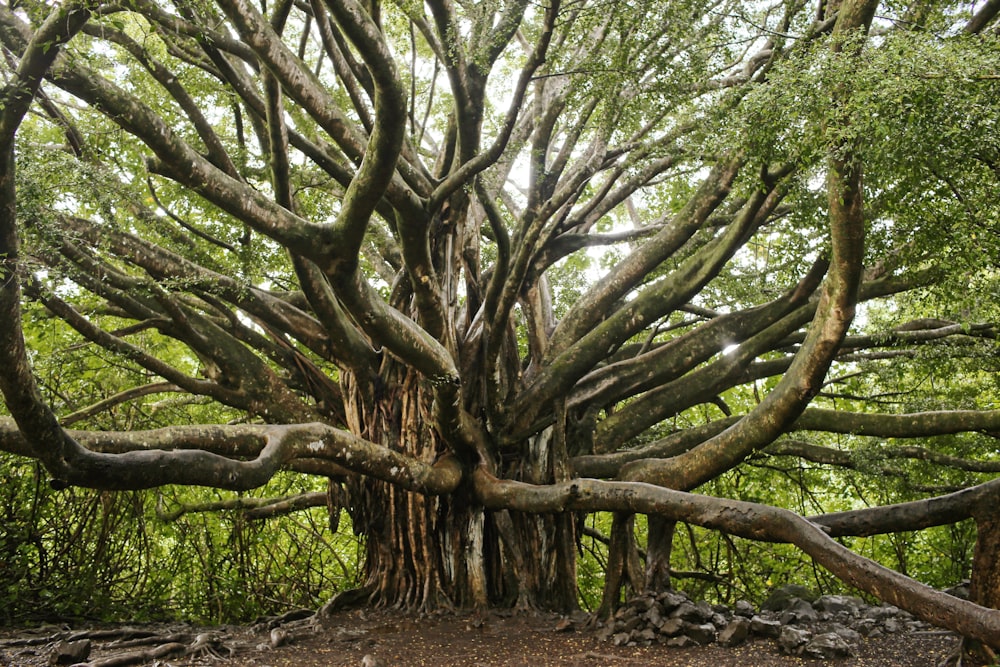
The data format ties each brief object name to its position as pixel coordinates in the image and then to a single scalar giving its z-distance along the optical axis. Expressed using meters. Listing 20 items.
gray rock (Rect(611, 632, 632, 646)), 5.07
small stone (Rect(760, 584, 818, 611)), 6.25
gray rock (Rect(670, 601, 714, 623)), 5.14
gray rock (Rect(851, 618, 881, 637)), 4.95
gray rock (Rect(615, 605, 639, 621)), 5.45
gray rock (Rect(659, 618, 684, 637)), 4.99
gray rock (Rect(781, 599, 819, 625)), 5.35
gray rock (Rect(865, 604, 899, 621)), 5.36
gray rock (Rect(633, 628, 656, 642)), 5.02
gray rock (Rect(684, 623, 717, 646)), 4.86
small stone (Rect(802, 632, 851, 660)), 4.28
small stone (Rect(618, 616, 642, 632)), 5.29
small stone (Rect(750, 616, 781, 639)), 4.82
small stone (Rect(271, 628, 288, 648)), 5.27
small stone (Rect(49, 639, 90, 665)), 4.58
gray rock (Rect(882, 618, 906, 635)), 4.96
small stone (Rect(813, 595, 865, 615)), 5.65
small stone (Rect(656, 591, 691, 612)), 5.34
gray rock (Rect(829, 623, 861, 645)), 4.64
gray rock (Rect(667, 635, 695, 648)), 4.84
